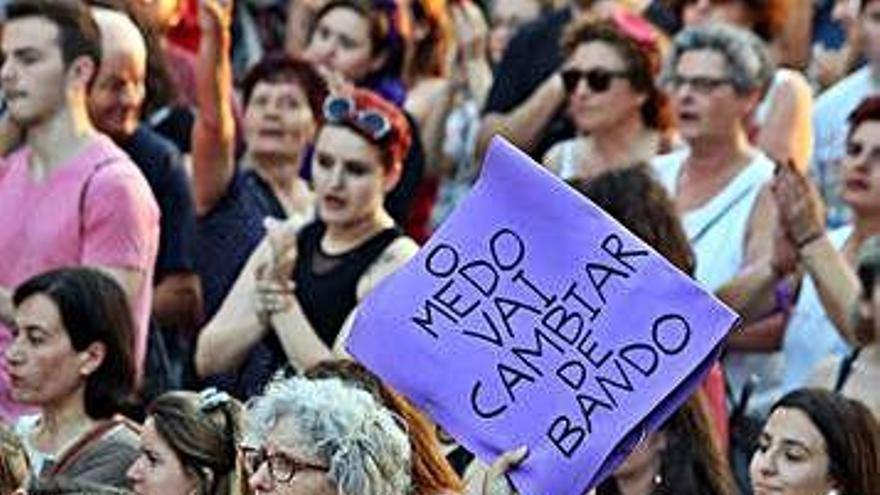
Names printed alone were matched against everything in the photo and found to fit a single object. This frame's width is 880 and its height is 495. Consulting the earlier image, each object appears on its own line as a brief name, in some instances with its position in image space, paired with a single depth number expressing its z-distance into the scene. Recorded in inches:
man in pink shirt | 700.5
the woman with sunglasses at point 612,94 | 796.0
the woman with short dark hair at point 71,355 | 656.5
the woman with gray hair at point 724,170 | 744.6
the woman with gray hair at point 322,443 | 509.6
